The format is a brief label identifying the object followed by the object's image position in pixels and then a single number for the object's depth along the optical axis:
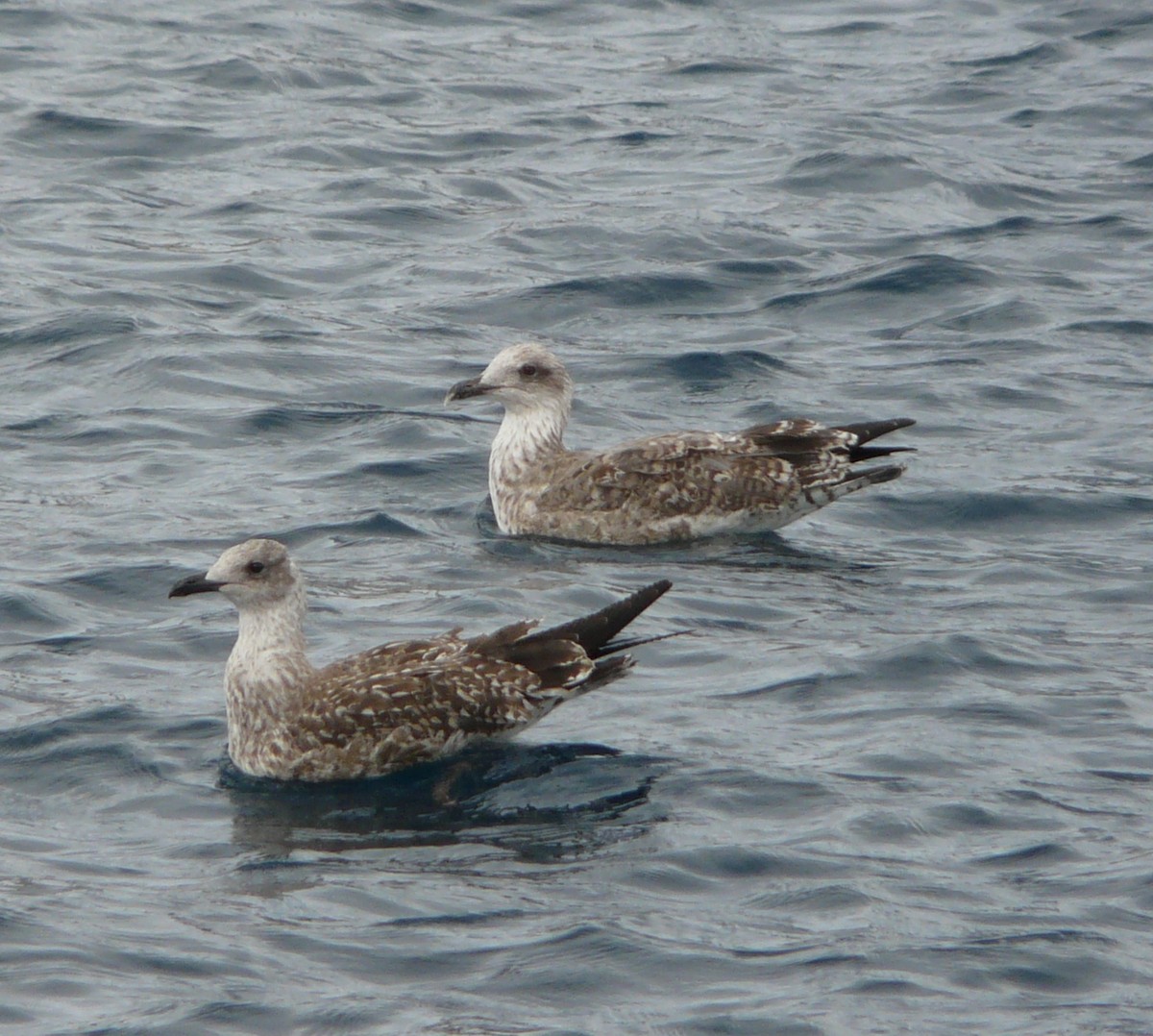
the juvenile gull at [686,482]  25.67
